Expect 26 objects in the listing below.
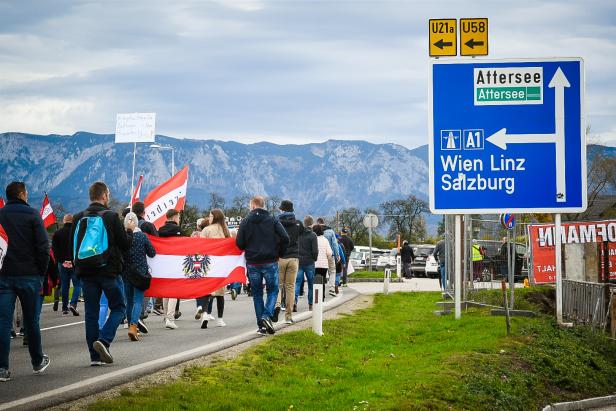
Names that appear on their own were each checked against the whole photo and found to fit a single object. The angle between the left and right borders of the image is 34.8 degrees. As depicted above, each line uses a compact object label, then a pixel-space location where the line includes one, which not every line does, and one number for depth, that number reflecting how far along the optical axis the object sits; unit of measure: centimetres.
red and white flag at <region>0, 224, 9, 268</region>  1000
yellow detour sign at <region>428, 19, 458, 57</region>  1753
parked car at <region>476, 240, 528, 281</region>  2221
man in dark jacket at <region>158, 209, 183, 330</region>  1670
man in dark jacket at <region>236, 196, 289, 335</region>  1464
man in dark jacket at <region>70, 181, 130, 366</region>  1078
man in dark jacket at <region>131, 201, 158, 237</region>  1642
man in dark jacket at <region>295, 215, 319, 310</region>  2012
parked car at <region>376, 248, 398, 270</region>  6450
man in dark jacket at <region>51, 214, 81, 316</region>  1802
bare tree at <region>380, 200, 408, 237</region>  13110
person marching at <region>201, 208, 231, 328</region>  1659
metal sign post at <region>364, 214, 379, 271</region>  4945
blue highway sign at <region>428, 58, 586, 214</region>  1667
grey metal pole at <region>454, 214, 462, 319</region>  1777
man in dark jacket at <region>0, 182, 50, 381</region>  1021
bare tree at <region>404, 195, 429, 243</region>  13200
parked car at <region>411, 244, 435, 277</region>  5534
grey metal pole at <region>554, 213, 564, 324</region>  1661
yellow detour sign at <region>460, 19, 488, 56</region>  1750
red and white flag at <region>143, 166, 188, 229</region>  2303
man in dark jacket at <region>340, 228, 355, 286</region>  3172
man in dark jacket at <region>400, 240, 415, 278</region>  4712
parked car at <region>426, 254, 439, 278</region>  5288
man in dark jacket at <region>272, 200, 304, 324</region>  1648
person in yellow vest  2181
